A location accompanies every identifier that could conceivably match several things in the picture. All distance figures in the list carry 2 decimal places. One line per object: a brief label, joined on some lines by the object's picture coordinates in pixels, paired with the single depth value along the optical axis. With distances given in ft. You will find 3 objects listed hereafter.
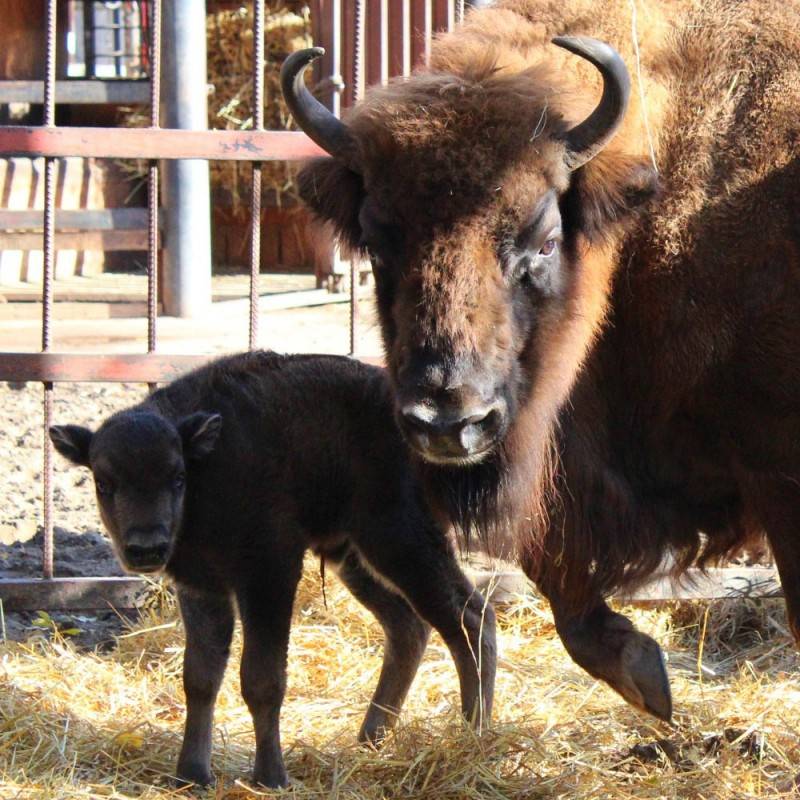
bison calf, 32.81
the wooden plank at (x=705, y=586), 45.06
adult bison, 27.20
